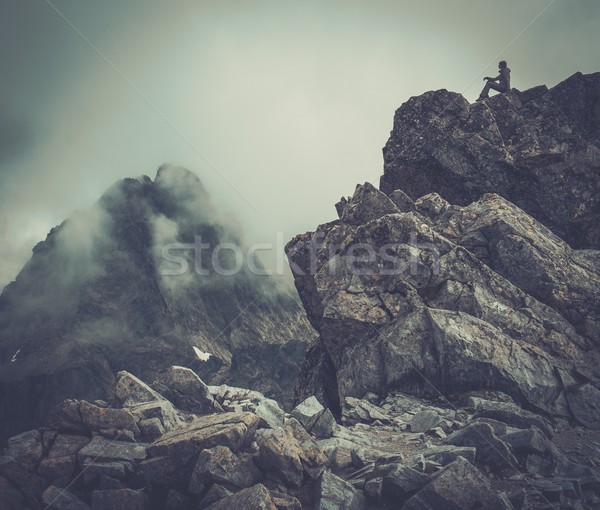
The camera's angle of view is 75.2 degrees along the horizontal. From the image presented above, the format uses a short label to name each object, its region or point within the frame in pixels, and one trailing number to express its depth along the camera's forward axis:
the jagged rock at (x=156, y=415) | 18.79
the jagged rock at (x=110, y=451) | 16.34
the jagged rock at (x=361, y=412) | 23.45
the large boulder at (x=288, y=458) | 14.92
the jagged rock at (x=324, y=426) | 19.55
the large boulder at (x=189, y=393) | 25.26
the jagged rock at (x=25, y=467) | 15.88
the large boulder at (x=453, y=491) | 12.67
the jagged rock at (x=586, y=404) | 22.64
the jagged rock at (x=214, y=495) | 13.87
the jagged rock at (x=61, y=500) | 14.68
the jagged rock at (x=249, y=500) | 12.80
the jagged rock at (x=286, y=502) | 13.37
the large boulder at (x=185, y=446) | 15.54
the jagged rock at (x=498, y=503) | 12.32
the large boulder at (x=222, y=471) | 14.53
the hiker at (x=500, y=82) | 48.62
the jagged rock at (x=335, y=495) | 13.25
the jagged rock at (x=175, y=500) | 14.45
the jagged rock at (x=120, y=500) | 14.45
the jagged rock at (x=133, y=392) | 23.23
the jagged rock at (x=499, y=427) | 16.98
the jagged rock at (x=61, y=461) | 16.05
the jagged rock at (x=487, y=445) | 15.20
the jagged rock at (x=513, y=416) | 18.75
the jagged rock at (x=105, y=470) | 15.55
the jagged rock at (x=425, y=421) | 21.03
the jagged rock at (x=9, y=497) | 15.29
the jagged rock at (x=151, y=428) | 18.44
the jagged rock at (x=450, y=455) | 14.95
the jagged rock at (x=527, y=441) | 15.79
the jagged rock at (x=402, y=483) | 13.57
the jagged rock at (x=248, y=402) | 22.83
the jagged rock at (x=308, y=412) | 20.23
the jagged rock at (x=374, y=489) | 13.80
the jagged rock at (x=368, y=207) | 38.56
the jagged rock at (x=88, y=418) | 18.22
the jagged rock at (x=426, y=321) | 25.80
